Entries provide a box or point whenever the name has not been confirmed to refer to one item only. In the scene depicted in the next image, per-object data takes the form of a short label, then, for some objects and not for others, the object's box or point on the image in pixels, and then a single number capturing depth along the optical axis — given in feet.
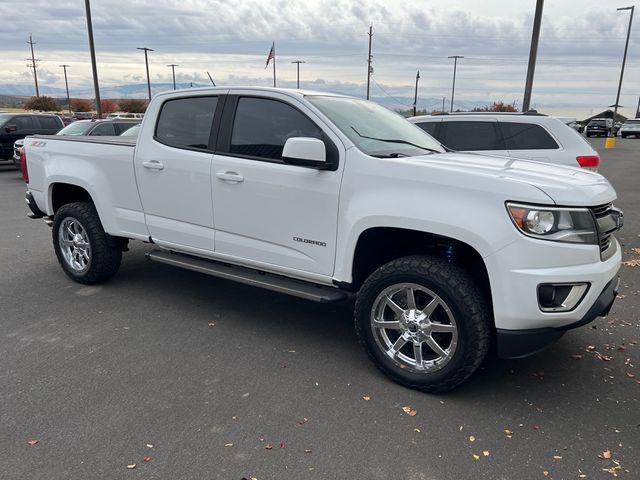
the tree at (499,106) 220.02
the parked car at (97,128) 46.86
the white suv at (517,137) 25.22
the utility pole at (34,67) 213.32
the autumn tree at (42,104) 186.91
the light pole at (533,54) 41.63
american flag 65.08
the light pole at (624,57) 112.04
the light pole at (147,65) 136.26
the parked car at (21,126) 55.21
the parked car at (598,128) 141.82
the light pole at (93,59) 70.42
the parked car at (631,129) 139.03
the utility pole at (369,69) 142.59
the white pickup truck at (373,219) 10.11
